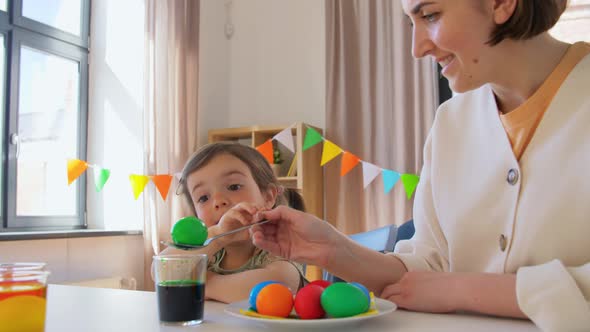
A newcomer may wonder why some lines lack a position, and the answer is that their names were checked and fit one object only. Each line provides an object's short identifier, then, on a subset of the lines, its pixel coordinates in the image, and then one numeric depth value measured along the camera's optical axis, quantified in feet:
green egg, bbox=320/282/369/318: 2.33
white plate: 2.18
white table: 2.34
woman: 3.12
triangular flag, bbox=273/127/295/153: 11.30
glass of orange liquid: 1.98
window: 10.05
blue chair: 5.73
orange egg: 2.48
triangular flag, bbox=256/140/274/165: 11.70
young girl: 3.86
